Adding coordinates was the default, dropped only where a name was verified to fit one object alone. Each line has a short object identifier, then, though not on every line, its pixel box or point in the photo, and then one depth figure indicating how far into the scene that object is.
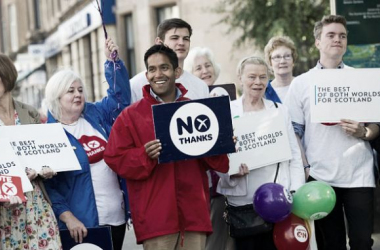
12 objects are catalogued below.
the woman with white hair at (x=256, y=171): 5.88
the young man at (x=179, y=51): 5.96
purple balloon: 5.54
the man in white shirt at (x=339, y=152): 5.94
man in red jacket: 5.00
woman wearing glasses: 7.18
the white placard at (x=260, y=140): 5.84
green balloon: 5.61
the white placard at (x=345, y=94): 5.89
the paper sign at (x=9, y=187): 4.77
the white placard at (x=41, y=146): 5.10
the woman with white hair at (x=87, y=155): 5.32
